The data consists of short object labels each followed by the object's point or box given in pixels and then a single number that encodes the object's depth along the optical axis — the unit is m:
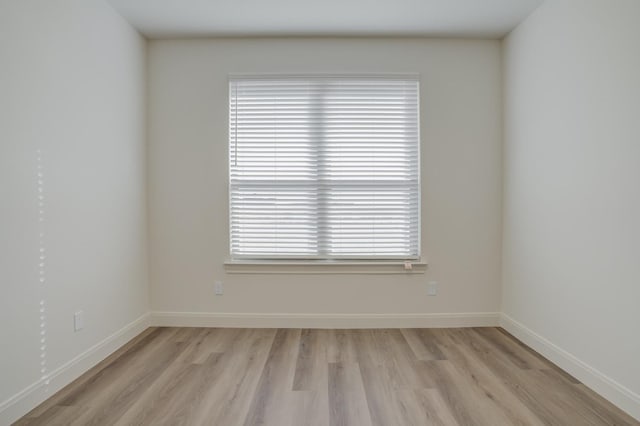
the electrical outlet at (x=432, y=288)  3.53
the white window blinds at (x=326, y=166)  3.52
